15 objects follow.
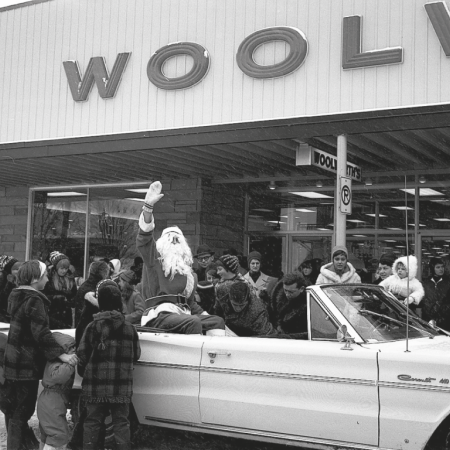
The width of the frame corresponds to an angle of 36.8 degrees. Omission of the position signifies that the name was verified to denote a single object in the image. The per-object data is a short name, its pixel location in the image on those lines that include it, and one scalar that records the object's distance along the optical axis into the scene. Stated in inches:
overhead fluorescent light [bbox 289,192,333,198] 480.0
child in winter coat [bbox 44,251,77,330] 336.5
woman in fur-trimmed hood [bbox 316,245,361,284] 287.4
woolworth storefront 342.3
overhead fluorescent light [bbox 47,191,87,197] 553.0
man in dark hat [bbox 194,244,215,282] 346.3
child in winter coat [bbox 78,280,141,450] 195.0
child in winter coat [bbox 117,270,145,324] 253.9
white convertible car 171.8
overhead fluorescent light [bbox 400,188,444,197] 438.6
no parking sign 321.0
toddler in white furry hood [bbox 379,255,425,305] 277.1
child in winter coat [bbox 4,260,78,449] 201.9
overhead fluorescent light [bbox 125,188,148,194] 516.4
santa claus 216.2
